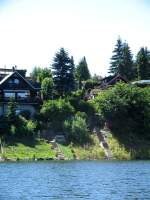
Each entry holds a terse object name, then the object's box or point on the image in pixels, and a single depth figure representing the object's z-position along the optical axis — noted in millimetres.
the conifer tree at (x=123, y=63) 121062
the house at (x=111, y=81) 103562
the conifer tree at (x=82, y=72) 124600
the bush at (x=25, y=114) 82938
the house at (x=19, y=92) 86800
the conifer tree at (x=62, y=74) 96000
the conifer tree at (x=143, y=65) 116750
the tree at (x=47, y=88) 91156
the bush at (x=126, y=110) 79644
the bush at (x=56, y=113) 80250
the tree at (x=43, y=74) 104875
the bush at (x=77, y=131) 75500
